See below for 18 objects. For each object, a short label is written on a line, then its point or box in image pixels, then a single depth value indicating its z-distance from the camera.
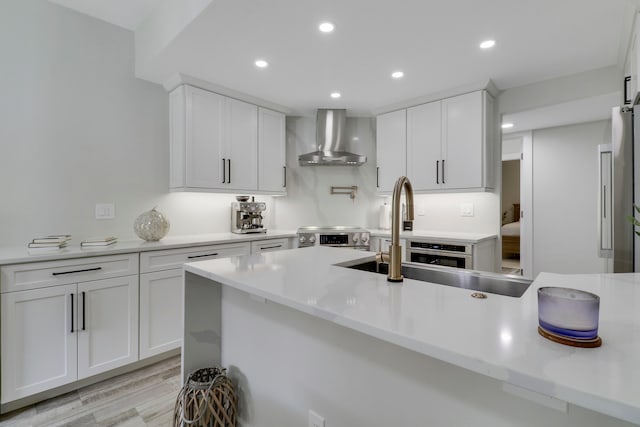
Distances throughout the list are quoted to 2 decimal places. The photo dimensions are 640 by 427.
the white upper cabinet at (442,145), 2.97
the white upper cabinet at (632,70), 1.84
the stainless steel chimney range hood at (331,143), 3.71
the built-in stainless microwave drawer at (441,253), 2.84
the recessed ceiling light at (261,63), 2.54
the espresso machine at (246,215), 3.34
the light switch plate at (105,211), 2.63
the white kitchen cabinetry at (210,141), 2.87
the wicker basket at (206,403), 1.40
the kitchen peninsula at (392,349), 0.56
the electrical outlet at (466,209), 3.42
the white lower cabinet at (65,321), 1.85
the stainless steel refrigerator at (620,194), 1.83
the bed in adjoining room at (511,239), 6.20
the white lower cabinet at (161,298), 2.38
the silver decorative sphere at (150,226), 2.55
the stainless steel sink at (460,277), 1.31
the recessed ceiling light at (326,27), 2.01
